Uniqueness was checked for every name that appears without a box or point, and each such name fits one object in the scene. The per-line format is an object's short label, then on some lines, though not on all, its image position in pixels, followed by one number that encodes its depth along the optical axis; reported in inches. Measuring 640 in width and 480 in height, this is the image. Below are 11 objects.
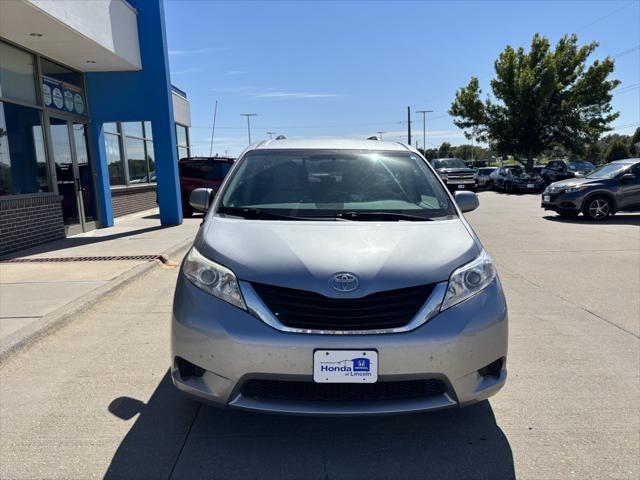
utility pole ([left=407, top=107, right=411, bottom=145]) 2458.2
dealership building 328.5
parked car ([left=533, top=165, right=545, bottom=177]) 1165.2
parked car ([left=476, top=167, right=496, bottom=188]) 1208.8
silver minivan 93.4
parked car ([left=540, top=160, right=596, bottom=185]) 1069.1
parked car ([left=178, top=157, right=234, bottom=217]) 600.4
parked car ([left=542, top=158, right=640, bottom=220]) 503.5
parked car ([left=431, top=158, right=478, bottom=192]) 1008.2
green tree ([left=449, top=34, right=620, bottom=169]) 1162.0
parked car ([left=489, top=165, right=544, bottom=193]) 986.7
